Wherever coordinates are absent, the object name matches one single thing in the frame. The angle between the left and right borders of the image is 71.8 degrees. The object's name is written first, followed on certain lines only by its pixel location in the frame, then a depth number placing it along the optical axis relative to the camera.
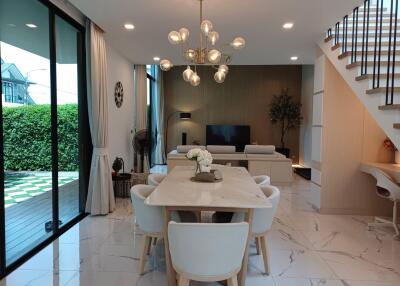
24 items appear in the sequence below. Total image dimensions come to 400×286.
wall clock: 5.39
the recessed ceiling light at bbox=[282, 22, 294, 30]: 3.91
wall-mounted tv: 9.67
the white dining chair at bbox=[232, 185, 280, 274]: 2.47
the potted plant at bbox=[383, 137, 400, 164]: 4.35
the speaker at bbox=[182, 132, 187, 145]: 9.88
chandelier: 2.95
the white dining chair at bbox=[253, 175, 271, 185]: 3.26
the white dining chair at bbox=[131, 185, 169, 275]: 2.48
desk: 3.73
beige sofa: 6.40
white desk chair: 3.47
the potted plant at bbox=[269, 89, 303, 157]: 9.25
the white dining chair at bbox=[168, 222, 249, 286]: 1.75
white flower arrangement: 2.92
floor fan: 5.82
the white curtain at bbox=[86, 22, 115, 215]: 4.10
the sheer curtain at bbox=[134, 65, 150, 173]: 6.83
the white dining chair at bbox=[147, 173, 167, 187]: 3.25
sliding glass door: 2.75
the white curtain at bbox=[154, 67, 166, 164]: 9.28
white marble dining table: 2.07
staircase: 2.95
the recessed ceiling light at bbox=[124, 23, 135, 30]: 4.03
